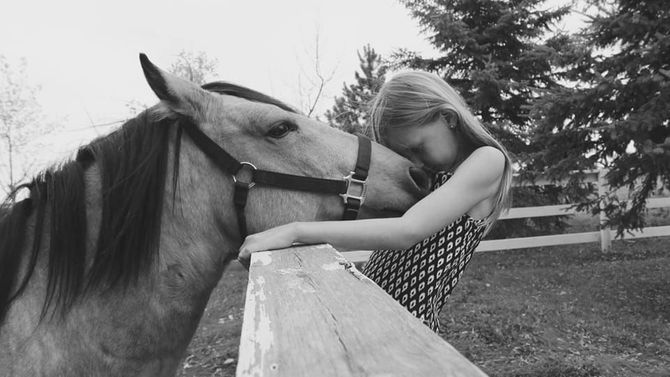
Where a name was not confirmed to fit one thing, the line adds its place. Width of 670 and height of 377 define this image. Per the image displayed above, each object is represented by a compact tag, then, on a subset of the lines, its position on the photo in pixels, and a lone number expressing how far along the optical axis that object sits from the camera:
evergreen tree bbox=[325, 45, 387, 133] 24.92
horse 1.56
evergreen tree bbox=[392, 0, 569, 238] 9.78
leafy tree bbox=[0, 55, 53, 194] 14.27
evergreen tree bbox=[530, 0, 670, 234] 5.17
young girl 1.54
